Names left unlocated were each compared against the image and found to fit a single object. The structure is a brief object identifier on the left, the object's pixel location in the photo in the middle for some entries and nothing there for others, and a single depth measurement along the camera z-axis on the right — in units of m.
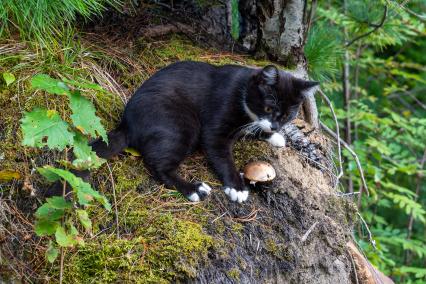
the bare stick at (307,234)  2.92
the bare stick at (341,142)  3.84
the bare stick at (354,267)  3.13
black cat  3.00
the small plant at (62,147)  2.19
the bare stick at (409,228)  6.11
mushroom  3.03
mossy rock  2.46
